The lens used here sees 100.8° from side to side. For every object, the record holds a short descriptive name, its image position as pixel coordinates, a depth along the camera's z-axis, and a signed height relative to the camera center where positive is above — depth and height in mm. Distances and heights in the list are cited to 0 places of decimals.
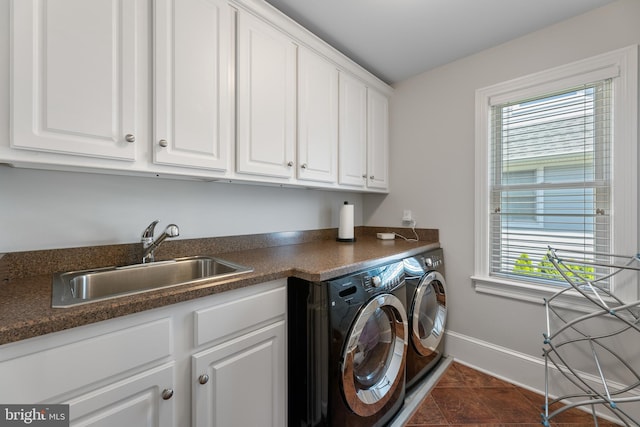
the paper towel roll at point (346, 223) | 2195 -82
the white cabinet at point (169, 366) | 688 -488
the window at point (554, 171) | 1501 +279
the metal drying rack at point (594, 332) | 1492 -712
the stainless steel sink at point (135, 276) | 1069 -297
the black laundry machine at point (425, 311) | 1696 -703
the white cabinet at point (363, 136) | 2027 +652
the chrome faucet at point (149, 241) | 1294 -142
